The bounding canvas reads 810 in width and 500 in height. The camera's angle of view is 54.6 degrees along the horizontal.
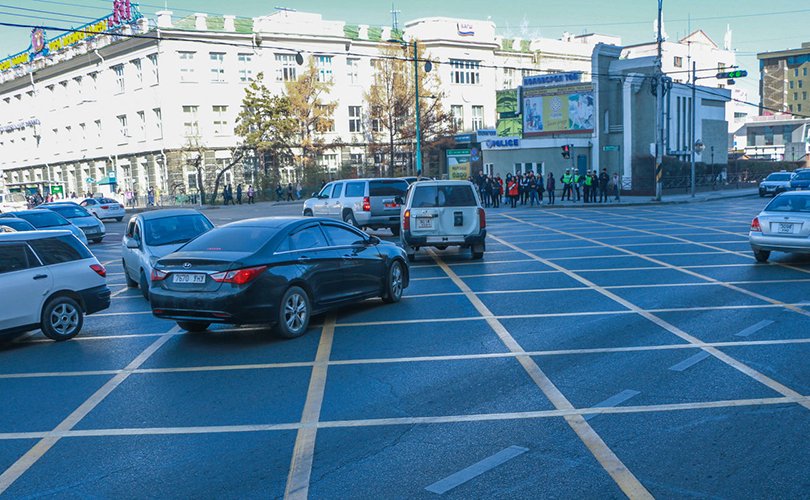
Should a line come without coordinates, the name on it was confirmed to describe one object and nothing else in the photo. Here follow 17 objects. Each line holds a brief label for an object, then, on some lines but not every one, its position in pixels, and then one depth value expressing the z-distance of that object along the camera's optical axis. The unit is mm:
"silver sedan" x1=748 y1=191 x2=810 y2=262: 15008
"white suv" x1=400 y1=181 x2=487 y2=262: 17922
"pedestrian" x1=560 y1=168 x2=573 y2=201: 42375
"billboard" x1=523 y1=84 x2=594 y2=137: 51531
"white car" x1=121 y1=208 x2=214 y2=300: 14125
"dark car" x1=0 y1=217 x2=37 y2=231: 20878
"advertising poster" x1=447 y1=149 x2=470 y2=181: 46438
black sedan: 9477
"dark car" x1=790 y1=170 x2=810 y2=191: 39041
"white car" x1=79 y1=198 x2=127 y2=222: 42719
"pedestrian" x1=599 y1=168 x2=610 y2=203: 41094
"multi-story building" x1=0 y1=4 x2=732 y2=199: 60625
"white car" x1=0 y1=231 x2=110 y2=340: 10161
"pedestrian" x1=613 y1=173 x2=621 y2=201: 42041
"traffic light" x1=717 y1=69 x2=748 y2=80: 36625
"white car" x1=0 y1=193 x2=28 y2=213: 50834
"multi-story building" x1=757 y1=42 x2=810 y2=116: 145375
